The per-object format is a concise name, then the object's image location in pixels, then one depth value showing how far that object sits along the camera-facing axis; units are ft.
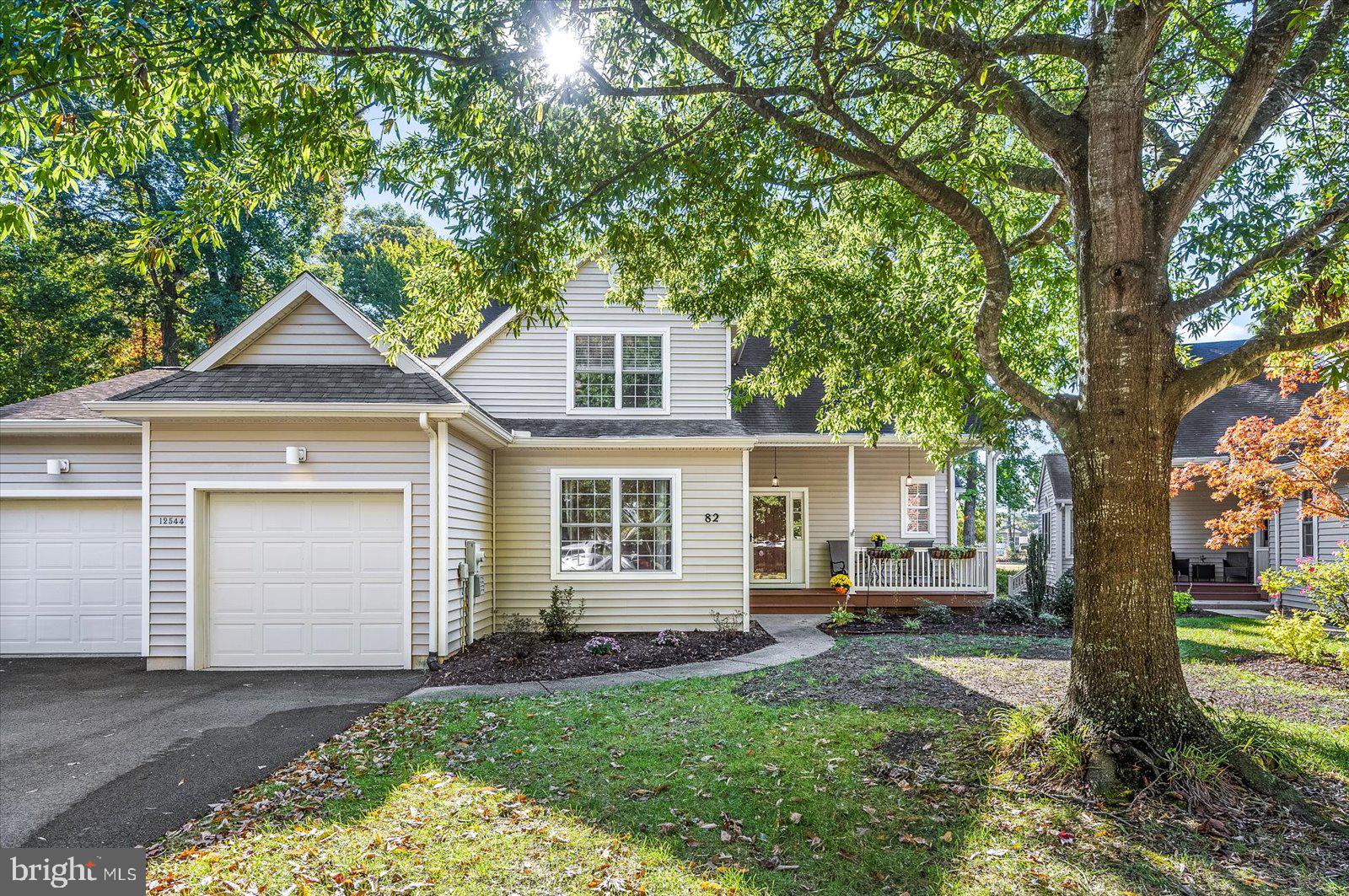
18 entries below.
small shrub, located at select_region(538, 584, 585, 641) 37.11
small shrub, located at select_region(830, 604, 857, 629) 41.86
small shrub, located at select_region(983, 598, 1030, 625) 43.32
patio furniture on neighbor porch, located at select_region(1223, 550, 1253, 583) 59.82
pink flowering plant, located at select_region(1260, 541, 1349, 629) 29.60
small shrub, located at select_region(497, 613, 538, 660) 32.81
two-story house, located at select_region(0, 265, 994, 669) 30.14
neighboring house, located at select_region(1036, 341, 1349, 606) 55.42
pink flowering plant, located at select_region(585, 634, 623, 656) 33.73
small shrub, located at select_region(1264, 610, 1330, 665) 29.73
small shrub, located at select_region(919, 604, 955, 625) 43.32
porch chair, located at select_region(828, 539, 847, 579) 49.96
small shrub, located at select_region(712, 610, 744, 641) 38.88
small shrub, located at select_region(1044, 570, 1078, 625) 44.47
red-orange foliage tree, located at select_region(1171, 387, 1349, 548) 32.65
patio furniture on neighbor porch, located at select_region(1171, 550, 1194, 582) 59.88
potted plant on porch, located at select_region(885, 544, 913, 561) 46.96
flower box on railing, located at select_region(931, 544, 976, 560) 47.60
